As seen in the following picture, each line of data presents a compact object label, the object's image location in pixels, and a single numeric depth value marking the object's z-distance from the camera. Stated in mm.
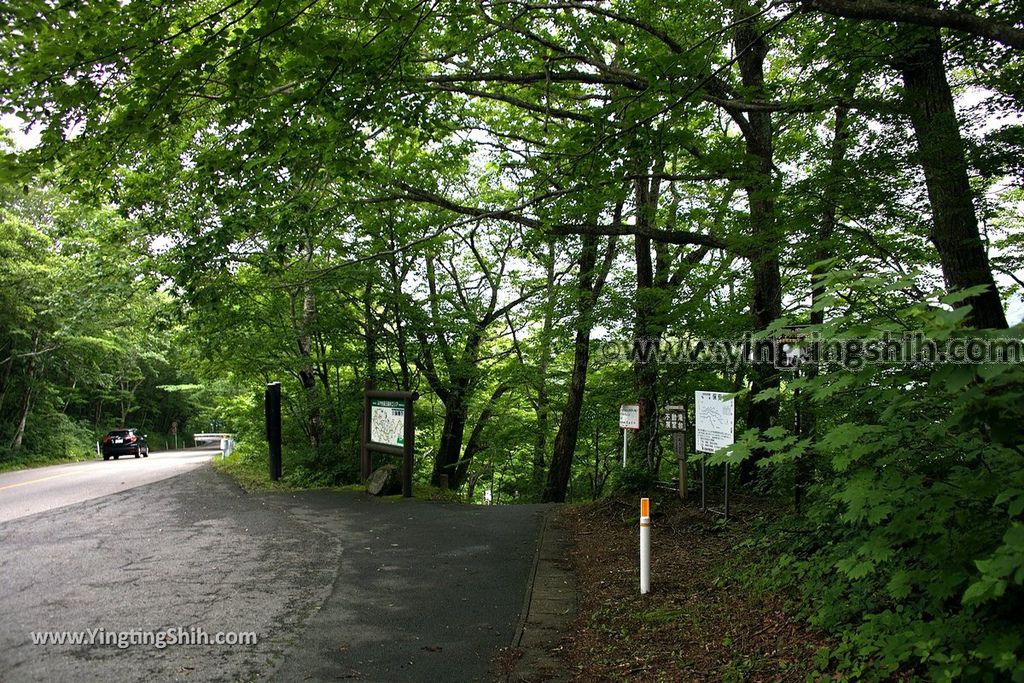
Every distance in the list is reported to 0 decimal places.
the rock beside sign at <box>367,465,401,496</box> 12758
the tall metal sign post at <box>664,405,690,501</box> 9133
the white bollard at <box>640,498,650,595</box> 6266
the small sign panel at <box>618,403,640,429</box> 10438
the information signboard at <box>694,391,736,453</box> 7758
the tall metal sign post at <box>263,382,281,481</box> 14757
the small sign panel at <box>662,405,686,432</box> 9180
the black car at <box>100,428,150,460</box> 28391
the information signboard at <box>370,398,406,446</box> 12961
